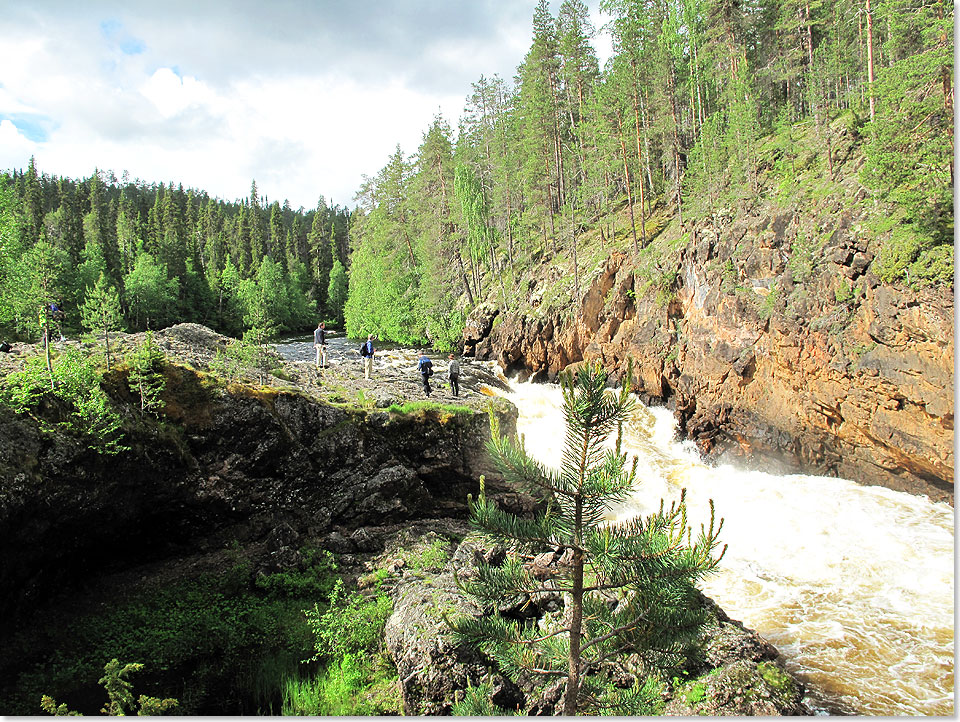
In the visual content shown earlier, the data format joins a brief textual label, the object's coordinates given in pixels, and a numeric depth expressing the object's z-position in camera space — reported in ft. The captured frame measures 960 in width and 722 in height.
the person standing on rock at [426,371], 46.50
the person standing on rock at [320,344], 53.06
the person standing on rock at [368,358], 49.26
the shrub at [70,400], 24.08
